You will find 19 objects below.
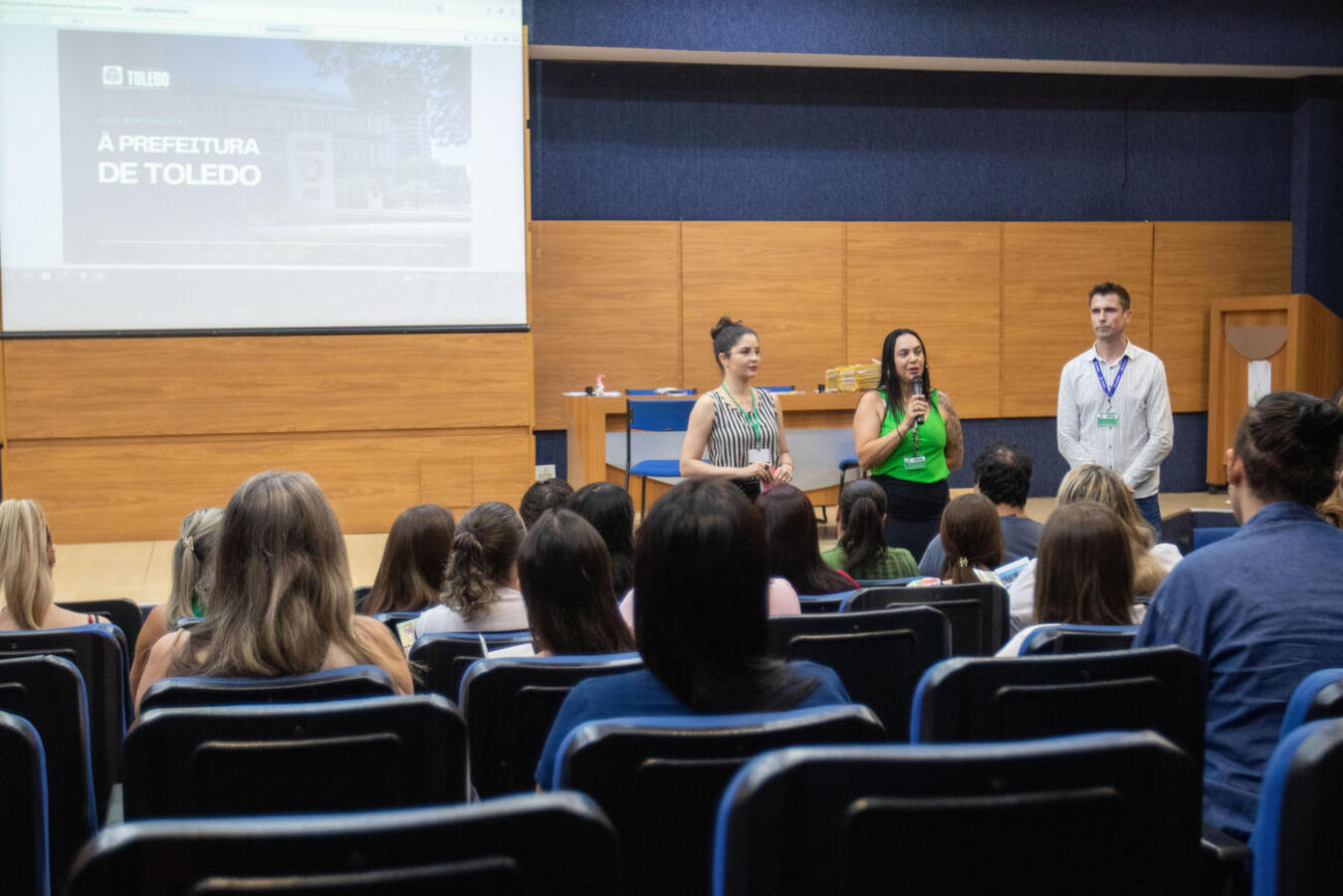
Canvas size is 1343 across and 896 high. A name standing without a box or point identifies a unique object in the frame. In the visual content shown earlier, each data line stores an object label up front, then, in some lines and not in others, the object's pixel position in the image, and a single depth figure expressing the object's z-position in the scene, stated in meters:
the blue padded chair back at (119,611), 3.39
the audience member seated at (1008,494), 3.77
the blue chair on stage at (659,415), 6.64
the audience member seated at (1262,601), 1.81
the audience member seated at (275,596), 2.01
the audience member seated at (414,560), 3.22
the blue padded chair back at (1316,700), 1.52
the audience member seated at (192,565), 2.84
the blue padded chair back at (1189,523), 4.59
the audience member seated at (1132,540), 2.94
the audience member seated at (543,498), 3.73
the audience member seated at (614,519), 3.19
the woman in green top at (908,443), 4.80
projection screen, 7.01
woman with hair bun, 4.60
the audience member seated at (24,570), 2.87
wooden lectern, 8.89
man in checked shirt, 4.82
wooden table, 7.20
